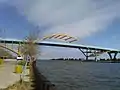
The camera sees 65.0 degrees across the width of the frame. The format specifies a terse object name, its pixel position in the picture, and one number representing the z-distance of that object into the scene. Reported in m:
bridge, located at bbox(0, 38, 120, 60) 37.25
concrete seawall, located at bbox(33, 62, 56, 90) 4.00
